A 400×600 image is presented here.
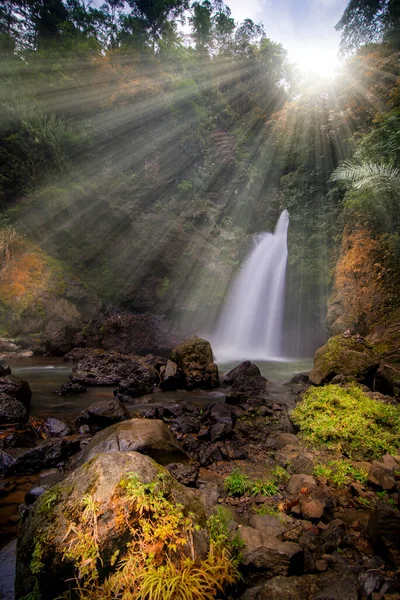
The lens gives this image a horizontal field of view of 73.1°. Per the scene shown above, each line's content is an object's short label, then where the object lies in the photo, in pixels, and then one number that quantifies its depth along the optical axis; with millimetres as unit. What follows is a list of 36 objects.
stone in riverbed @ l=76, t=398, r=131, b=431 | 5816
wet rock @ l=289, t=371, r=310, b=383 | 9570
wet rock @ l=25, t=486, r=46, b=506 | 3400
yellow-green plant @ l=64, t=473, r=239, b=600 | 1678
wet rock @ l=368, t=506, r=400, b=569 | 2246
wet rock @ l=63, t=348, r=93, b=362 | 11945
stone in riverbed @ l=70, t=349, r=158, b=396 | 9211
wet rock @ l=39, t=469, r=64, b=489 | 3695
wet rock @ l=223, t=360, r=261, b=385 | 10148
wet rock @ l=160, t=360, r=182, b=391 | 9367
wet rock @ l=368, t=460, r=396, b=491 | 3445
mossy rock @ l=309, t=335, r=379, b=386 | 7270
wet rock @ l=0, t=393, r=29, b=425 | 5840
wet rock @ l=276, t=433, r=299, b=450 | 5040
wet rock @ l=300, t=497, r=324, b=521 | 2959
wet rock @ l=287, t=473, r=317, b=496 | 3490
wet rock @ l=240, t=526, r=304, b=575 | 2258
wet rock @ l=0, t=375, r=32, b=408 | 6788
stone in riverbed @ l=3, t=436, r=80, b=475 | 4207
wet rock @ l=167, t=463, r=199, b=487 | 3932
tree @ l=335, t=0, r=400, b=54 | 16953
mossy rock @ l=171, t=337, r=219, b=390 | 9586
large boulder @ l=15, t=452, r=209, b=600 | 1778
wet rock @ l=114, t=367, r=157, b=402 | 8391
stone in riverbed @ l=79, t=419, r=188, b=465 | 3940
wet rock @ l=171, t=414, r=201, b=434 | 5926
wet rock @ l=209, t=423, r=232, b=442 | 5383
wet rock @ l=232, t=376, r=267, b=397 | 8938
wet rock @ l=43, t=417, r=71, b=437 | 5578
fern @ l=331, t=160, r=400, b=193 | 9070
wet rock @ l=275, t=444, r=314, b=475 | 4125
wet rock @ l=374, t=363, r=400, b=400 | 6504
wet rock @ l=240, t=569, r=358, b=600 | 1954
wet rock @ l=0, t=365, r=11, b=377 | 8539
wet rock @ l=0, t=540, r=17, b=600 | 2086
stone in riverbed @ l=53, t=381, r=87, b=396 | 8375
